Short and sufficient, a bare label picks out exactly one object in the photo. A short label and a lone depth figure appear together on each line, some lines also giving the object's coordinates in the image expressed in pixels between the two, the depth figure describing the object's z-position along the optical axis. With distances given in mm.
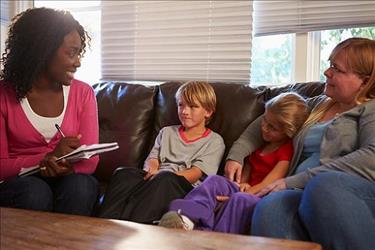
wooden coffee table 947
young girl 1538
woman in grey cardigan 1318
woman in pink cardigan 1690
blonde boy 1697
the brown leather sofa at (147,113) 2143
